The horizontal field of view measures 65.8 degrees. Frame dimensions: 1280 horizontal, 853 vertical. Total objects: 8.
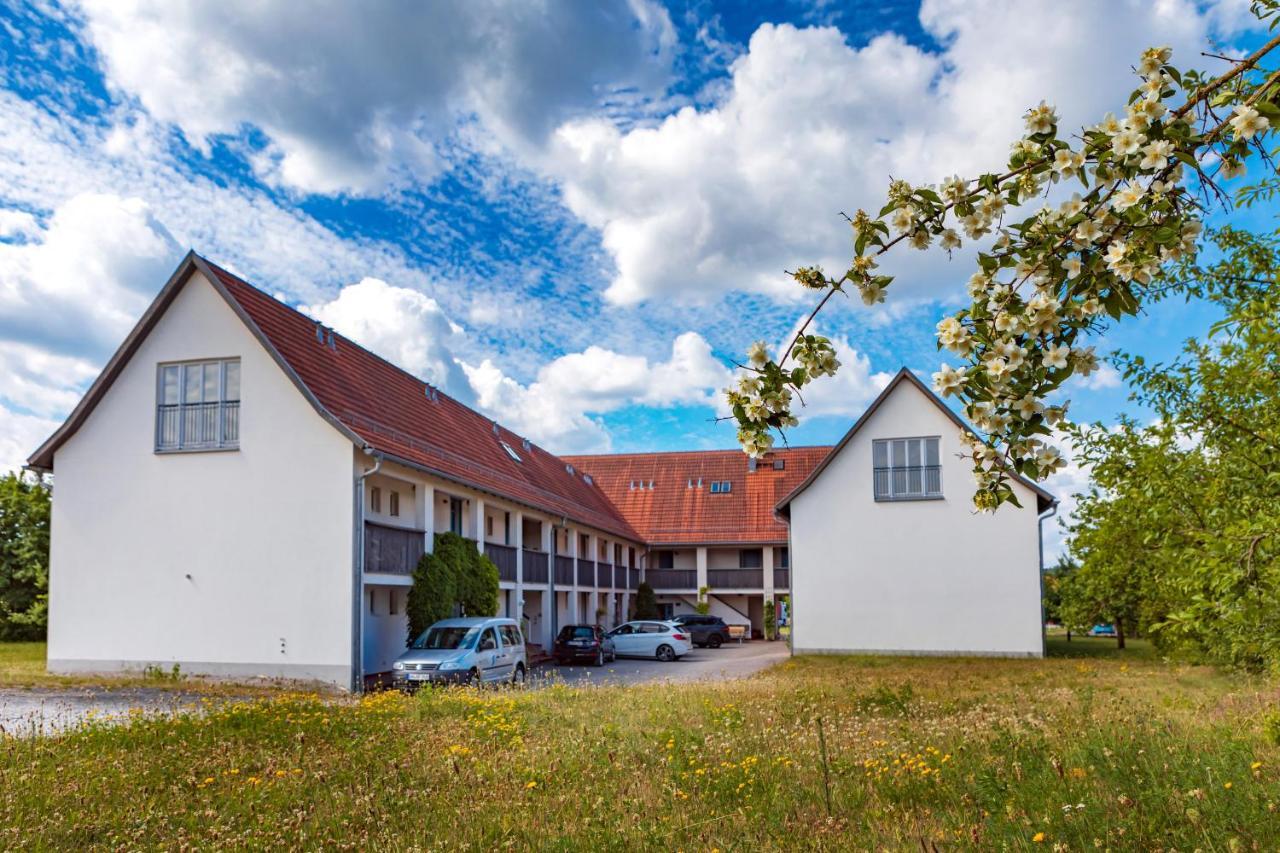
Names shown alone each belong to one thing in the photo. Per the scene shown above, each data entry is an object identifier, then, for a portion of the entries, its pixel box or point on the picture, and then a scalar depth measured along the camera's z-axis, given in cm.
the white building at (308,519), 2152
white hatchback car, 3422
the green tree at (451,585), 2412
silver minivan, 1966
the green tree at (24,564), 3647
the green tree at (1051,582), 4909
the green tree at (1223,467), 768
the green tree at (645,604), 4588
